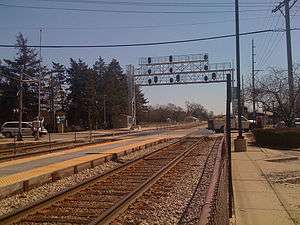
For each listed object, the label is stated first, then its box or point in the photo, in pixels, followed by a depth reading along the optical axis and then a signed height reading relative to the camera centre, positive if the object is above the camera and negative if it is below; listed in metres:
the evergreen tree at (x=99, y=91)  72.92 +6.36
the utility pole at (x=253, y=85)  38.64 +3.90
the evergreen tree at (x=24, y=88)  62.51 +6.15
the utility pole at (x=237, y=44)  18.74 +3.88
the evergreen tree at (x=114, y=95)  75.03 +5.61
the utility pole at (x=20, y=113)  35.93 +1.01
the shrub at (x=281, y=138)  21.64 -1.06
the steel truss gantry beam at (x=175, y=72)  56.12 +7.46
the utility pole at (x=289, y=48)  24.73 +4.79
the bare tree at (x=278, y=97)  29.07 +2.11
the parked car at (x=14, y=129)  44.50 -0.57
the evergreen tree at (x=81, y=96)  70.35 +5.13
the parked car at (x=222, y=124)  44.87 -0.39
